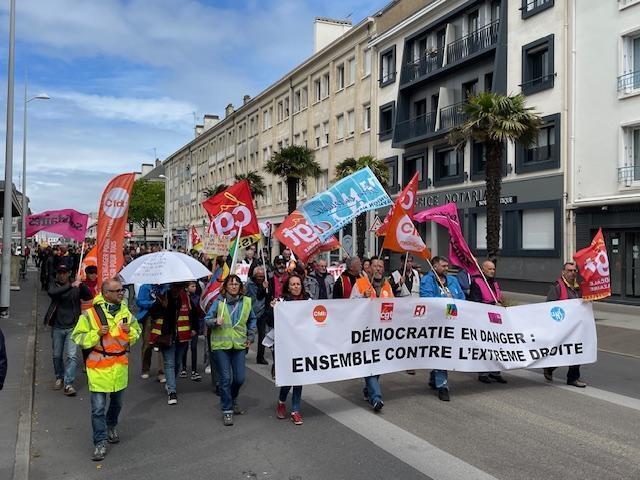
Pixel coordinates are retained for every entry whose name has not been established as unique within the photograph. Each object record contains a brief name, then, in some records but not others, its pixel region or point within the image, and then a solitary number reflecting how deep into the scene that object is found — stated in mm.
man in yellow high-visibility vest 5617
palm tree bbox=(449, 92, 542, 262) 18828
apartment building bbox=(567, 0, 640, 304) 20469
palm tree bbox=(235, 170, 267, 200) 45159
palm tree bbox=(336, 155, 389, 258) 29327
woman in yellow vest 6750
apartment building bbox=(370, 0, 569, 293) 23406
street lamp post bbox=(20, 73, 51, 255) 29661
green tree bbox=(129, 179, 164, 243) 94125
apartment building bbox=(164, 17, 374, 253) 37906
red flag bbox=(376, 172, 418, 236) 8820
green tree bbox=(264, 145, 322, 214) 33938
